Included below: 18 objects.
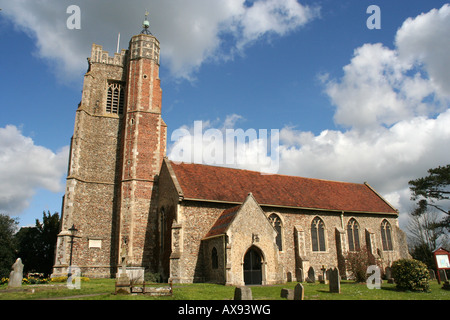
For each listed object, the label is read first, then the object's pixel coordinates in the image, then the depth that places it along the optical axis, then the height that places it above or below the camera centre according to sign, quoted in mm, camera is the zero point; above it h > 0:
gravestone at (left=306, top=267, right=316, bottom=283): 22630 -1956
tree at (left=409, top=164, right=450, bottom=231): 34469 +6062
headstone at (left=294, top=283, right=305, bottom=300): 12273 -1649
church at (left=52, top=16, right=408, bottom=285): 20438 +2907
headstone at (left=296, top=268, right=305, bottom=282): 23047 -1913
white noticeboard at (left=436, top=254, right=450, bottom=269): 20962 -1034
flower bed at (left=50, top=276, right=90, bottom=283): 20797 -1682
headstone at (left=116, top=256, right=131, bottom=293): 12617 -1264
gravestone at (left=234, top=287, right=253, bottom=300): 10794 -1466
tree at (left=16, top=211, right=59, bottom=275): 29656 +662
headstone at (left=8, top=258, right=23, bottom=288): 15172 -1061
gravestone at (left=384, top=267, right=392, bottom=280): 26264 -2088
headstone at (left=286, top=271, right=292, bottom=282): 23100 -1972
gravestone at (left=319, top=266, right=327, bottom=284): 22403 -2100
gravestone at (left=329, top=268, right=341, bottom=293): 15540 -1609
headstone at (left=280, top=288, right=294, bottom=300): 12648 -1754
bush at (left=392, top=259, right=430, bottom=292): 17906 -1667
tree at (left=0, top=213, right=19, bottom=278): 25792 +621
